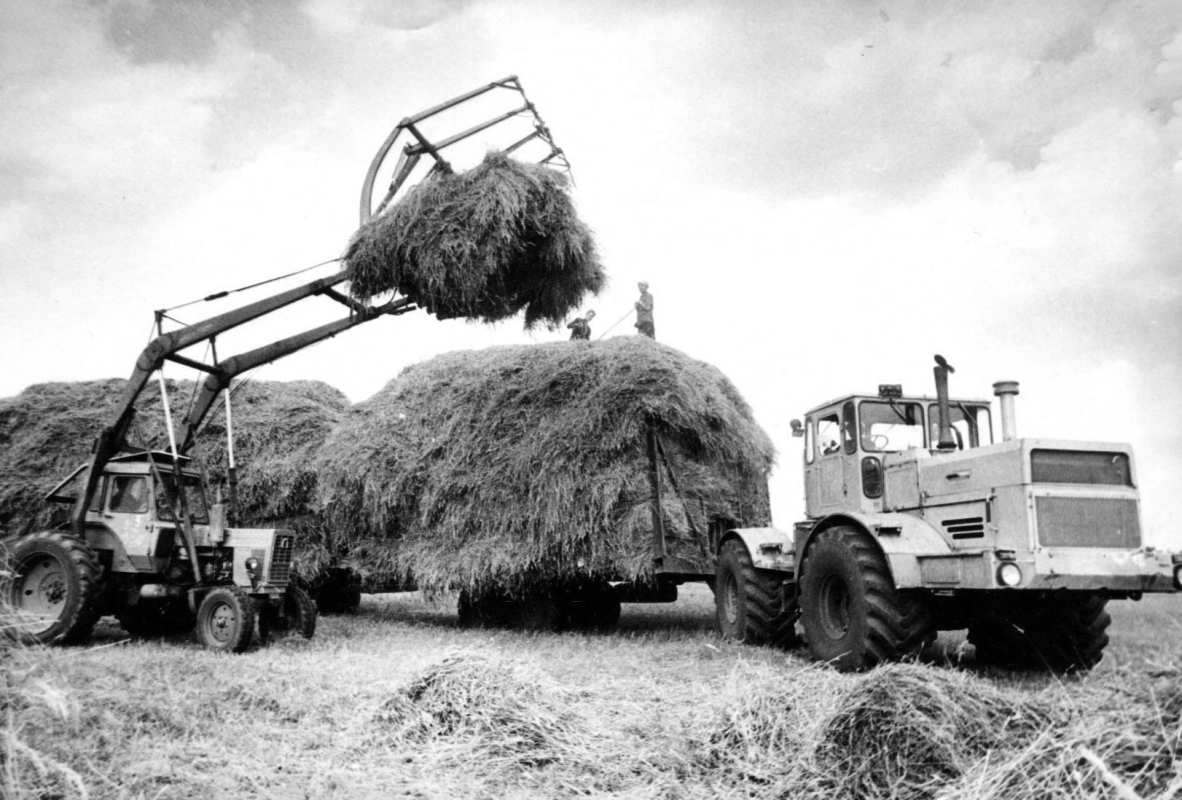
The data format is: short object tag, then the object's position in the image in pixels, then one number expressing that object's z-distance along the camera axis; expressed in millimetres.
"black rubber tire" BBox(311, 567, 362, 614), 12391
